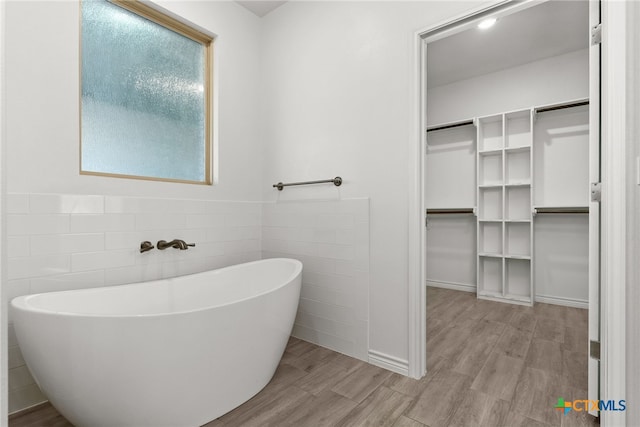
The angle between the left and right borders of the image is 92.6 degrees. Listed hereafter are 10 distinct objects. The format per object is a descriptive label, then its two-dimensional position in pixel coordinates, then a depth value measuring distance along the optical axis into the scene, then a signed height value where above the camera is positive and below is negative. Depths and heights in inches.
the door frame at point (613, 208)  44.3 +0.4
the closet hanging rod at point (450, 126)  136.8 +39.6
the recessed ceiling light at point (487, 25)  100.0 +62.0
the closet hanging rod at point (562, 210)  111.7 +0.2
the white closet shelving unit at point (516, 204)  117.8 +2.8
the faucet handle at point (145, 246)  72.4 -8.3
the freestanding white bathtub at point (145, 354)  42.6 -22.1
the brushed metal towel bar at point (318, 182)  82.4 +8.1
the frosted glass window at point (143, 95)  71.2 +30.8
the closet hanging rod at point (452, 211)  136.5 -0.1
